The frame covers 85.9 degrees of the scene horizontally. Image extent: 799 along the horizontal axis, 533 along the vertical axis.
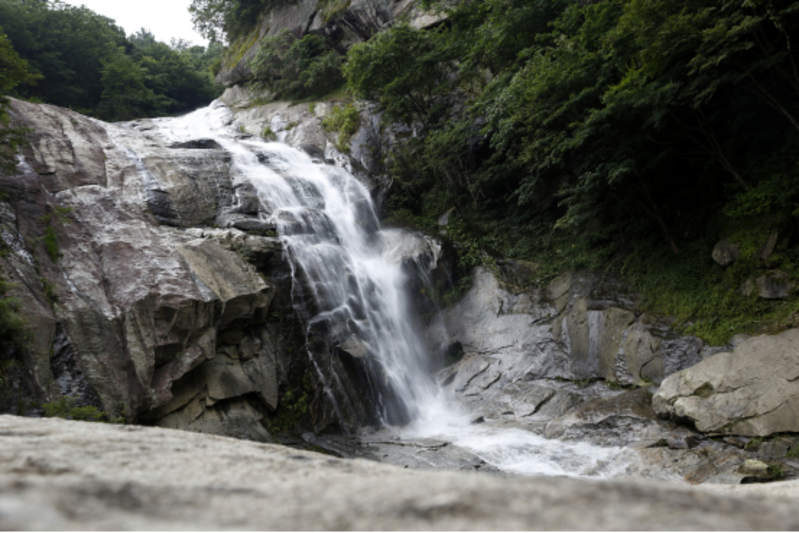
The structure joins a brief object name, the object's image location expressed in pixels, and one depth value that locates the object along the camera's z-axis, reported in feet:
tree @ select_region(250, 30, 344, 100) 73.61
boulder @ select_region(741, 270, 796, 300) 27.94
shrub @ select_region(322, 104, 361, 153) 60.95
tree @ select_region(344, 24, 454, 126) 52.13
